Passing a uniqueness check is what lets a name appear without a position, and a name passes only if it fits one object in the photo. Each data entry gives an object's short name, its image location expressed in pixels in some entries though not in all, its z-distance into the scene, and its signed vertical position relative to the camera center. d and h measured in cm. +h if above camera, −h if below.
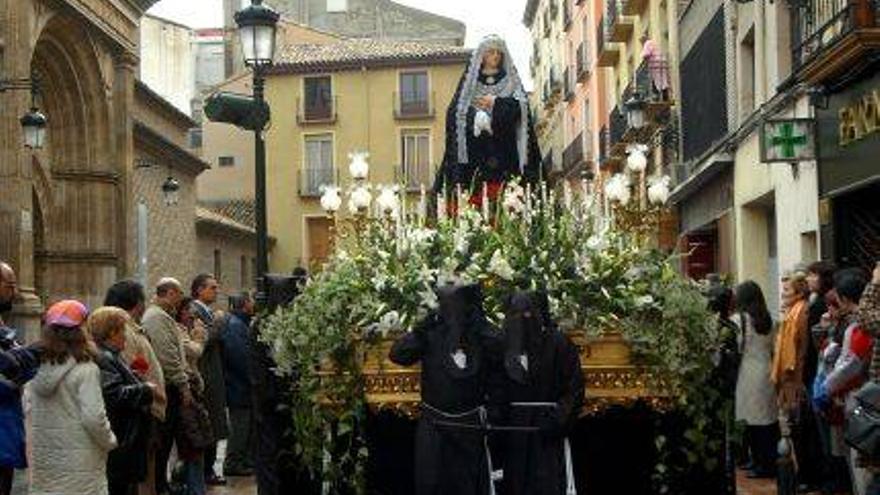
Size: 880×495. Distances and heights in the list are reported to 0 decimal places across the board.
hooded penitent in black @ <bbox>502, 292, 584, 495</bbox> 742 -58
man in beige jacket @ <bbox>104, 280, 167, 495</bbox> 914 -39
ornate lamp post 1210 +203
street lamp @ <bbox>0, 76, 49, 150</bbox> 1880 +213
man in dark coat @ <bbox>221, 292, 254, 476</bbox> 1303 -86
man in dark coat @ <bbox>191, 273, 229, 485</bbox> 1229 -62
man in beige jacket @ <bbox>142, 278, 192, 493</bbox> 1012 -50
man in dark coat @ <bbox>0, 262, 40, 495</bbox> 816 -58
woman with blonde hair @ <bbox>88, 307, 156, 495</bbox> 848 -63
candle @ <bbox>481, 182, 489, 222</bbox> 889 +45
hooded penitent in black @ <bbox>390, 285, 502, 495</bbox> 745 -57
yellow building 5741 +648
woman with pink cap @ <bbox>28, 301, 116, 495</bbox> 774 -67
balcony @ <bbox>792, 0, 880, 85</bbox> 1263 +220
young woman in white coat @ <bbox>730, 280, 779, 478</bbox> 1196 -71
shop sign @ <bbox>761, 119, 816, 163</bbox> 1593 +145
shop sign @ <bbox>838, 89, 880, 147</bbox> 1398 +151
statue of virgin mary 1088 +112
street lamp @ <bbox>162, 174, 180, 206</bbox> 2873 +195
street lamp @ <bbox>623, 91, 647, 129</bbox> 2255 +256
